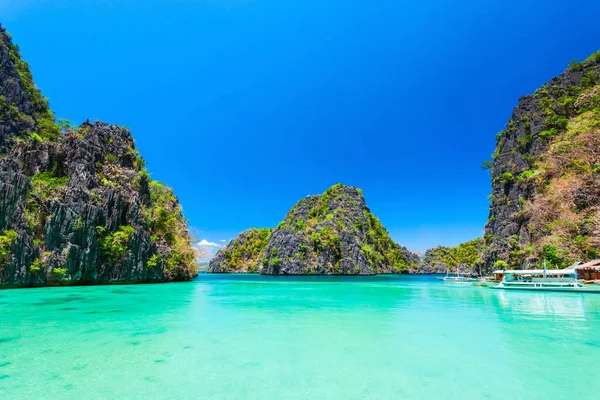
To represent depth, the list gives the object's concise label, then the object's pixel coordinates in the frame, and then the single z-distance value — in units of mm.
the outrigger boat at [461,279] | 48516
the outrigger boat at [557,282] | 24688
